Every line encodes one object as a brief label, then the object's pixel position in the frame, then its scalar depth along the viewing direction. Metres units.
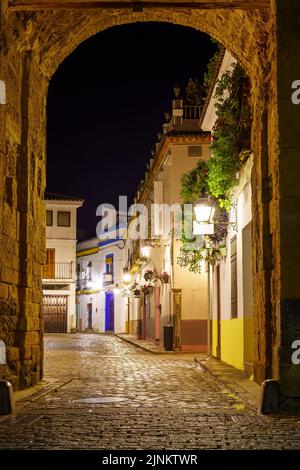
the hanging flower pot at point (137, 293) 39.91
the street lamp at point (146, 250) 29.03
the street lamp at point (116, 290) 53.09
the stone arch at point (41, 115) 10.92
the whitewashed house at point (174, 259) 24.81
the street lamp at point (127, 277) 44.88
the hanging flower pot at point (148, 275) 32.41
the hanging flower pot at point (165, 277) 26.64
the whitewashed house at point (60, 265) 53.72
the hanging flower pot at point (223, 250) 17.86
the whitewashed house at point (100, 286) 53.94
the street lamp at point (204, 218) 16.30
